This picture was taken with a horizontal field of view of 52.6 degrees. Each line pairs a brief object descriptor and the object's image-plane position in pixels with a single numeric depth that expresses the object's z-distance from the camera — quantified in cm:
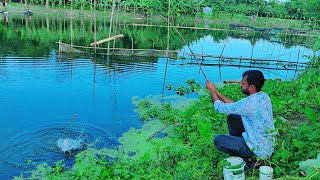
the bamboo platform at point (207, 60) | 1905
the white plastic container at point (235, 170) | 348
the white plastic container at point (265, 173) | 335
